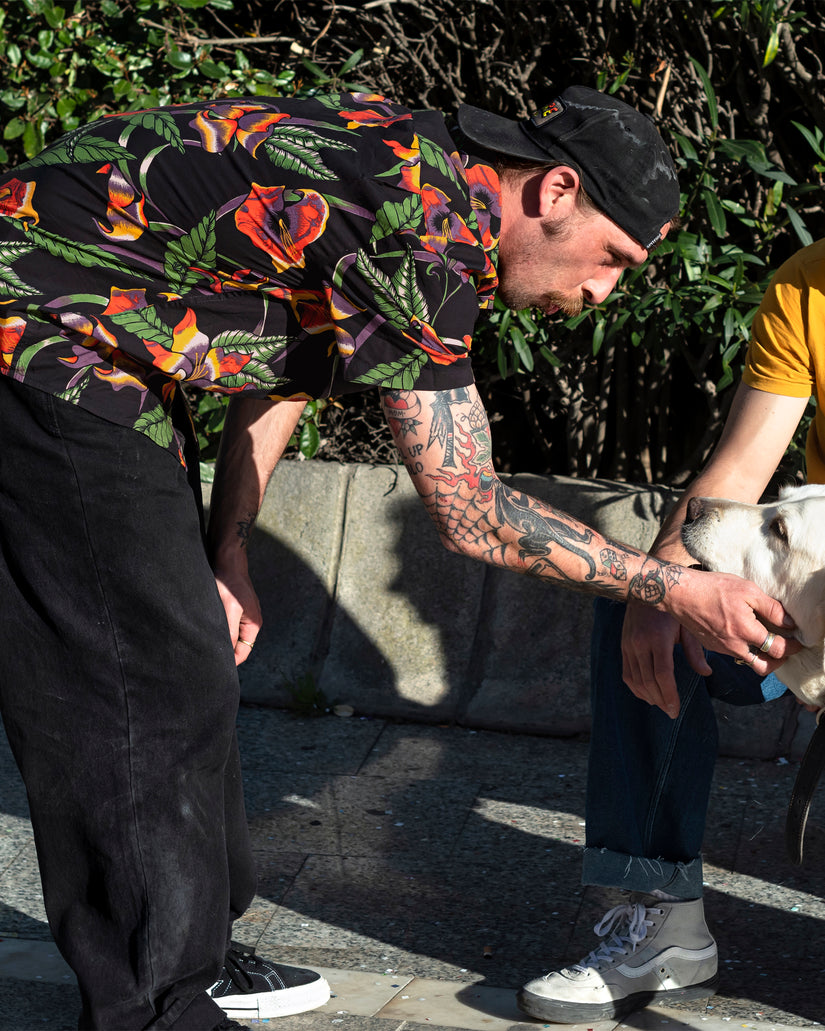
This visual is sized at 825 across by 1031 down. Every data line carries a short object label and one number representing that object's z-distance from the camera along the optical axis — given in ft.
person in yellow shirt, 9.16
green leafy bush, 14.23
